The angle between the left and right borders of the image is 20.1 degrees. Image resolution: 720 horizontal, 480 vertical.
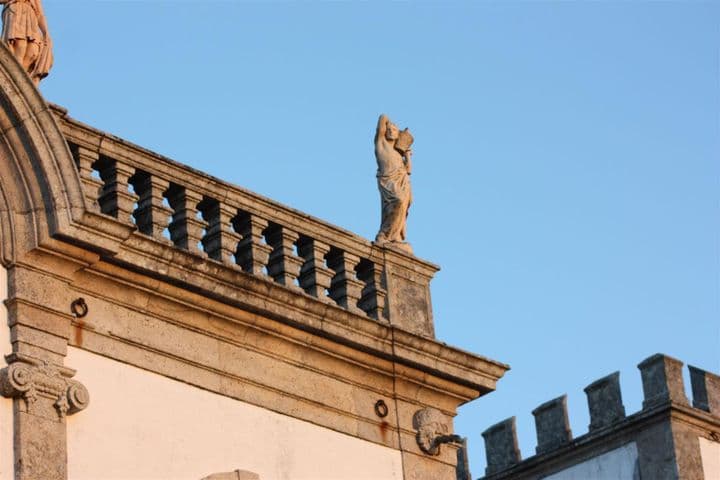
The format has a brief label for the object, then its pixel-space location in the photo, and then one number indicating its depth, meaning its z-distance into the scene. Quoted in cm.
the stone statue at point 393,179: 1947
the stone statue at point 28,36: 1706
